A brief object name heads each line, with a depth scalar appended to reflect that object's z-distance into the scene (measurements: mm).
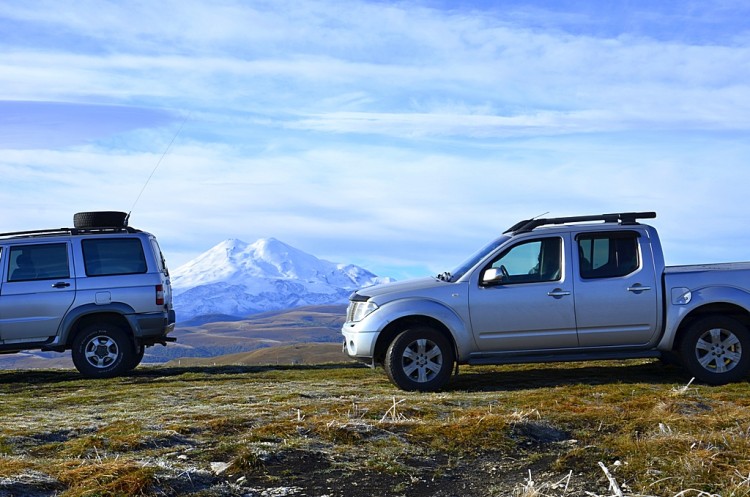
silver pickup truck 10094
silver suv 13336
